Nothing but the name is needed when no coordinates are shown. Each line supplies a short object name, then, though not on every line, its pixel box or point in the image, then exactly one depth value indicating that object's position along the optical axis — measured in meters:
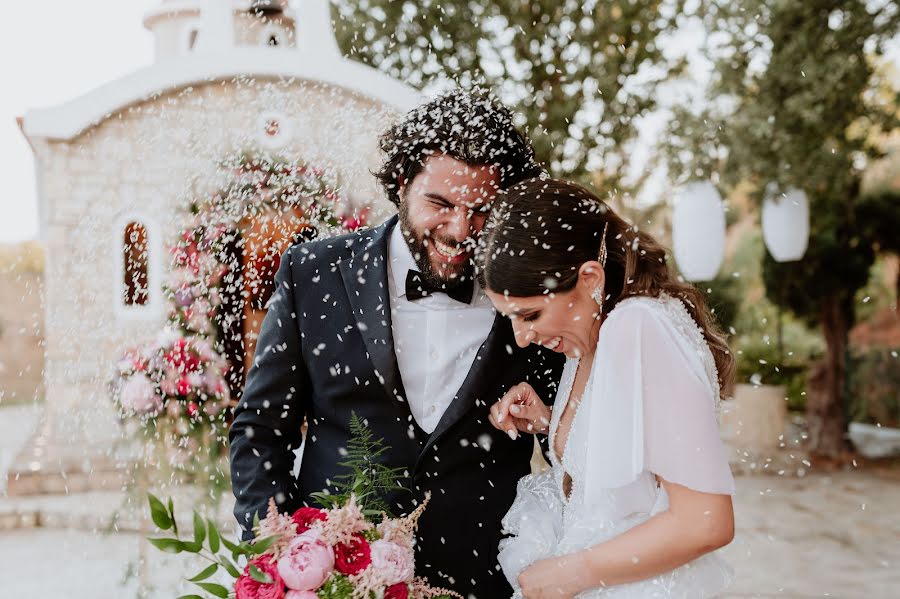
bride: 1.81
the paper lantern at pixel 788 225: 9.29
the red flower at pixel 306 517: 1.75
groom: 2.38
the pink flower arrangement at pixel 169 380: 4.51
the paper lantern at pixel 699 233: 8.84
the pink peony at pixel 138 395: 4.49
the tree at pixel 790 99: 9.48
